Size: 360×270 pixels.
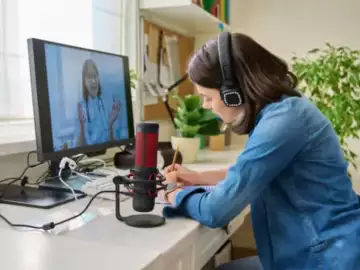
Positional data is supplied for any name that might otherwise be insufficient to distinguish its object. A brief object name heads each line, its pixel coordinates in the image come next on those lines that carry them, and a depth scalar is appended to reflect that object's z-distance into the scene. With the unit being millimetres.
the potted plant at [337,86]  2219
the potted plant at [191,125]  1901
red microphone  929
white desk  735
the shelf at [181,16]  2100
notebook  1121
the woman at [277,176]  991
